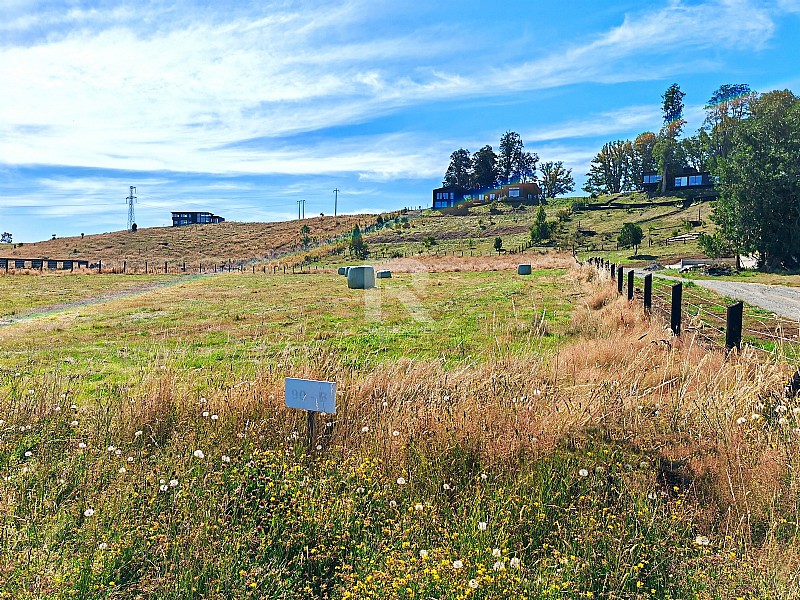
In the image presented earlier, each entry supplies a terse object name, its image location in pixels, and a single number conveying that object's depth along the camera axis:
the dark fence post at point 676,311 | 8.11
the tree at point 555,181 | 119.75
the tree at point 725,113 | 82.01
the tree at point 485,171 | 116.55
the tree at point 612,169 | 108.84
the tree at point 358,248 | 65.31
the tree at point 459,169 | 119.75
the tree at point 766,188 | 36.44
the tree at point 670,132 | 90.94
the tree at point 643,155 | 103.12
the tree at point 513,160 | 122.12
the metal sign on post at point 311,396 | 4.28
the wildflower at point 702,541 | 3.24
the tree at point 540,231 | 66.69
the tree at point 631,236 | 55.94
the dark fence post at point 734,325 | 6.06
